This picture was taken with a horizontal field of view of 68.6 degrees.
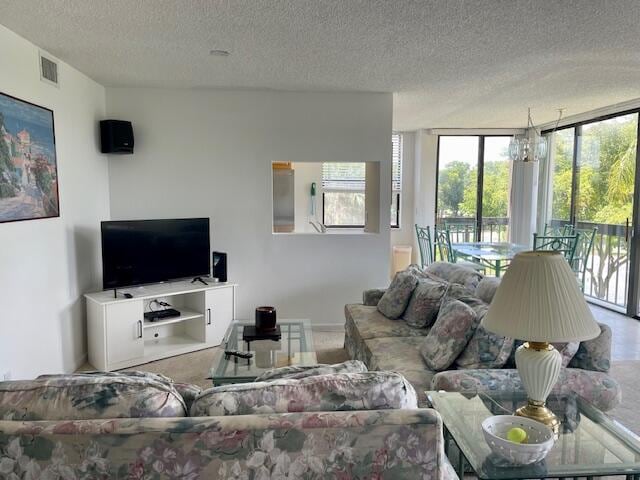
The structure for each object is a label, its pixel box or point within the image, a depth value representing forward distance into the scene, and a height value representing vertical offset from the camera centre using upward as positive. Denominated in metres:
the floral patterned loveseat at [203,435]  1.31 -0.66
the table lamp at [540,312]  1.60 -0.38
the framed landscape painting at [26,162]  2.90 +0.26
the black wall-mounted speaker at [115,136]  4.29 +0.60
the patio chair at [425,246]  6.33 -0.61
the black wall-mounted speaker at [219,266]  4.50 -0.62
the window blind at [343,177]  7.11 +0.37
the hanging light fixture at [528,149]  5.22 +0.59
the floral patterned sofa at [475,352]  2.30 -0.89
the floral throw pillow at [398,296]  3.73 -0.76
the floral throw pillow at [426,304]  3.46 -0.76
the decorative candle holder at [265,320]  3.34 -0.85
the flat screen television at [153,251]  3.91 -0.44
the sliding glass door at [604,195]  5.48 +0.08
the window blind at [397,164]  7.69 +0.60
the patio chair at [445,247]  5.80 -0.59
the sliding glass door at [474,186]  7.48 +0.25
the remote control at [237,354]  2.91 -0.95
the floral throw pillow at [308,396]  1.42 -0.60
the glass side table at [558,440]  1.61 -0.91
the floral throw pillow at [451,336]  2.57 -0.75
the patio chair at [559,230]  6.12 -0.39
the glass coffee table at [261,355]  2.69 -0.98
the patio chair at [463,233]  7.39 -0.50
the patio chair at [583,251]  5.67 -0.62
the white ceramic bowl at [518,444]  1.56 -0.82
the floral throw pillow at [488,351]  2.45 -0.78
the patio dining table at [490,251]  5.15 -0.57
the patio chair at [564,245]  5.33 -0.50
